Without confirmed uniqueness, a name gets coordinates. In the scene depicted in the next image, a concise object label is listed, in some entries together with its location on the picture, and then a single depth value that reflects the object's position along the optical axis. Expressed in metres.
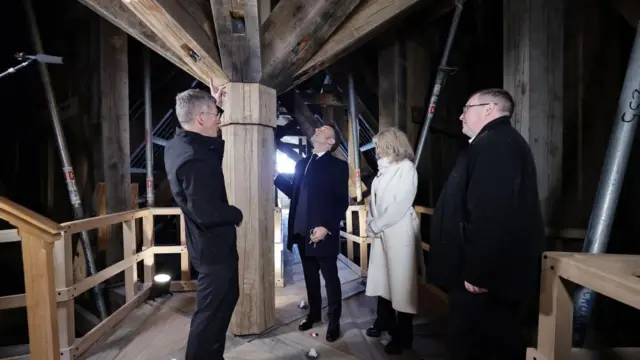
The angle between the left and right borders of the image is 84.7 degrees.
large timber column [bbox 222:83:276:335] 2.34
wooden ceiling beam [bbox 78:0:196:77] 2.09
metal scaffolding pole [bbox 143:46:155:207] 4.39
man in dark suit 2.42
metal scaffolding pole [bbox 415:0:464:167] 3.27
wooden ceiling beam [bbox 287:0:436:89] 2.09
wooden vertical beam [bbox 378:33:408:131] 3.79
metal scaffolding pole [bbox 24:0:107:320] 3.68
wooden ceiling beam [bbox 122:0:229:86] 1.76
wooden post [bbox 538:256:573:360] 1.00
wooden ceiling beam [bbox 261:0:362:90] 1.93
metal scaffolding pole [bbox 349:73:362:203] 4.79
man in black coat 1.35
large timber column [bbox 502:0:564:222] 2.10
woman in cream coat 2.13
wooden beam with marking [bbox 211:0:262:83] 1.70
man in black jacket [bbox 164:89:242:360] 1.67
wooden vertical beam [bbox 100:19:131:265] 3.68
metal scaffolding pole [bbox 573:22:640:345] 1.62
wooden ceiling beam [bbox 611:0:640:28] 2.10
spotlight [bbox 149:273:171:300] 3.26
